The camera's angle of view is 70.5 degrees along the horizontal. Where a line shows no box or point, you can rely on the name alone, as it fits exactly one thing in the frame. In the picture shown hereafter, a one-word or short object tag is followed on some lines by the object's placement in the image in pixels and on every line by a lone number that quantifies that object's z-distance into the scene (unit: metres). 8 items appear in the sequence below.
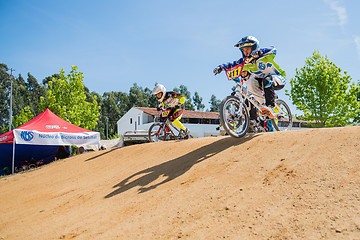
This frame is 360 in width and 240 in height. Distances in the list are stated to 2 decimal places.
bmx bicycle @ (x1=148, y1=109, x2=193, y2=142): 10.02
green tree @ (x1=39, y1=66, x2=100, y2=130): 25.17
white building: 42.34
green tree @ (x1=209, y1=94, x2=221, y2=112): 82.01
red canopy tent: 12.30
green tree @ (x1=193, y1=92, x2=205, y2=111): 80.28
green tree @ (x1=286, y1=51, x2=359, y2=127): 23.41
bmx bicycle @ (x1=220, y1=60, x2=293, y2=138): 5.81
